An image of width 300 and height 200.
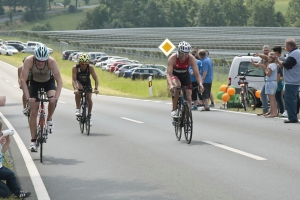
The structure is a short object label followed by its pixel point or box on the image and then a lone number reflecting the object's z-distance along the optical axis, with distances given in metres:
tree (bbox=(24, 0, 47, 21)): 191.50
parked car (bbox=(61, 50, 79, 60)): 84.07
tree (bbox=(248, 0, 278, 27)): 173.50
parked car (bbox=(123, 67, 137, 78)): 57.34
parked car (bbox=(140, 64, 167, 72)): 58.34
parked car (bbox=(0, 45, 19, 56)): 89.62
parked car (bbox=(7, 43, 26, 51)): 95.81
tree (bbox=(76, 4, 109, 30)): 176.88
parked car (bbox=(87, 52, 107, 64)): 78.88
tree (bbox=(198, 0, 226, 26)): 177.50
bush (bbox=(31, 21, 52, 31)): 172.88
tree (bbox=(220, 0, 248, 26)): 180.62
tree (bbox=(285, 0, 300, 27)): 169.75
